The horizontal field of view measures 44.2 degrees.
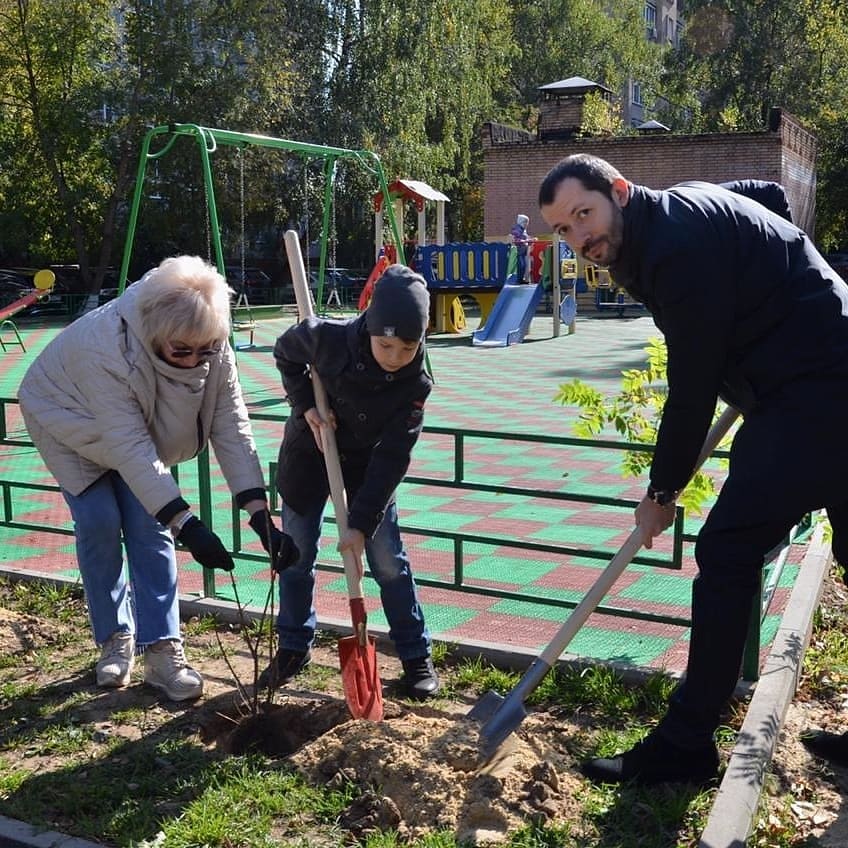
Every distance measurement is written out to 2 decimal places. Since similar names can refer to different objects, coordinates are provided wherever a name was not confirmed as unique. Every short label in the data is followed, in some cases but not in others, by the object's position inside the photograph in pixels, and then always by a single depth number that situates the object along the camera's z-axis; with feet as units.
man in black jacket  7.96
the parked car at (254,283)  94.17
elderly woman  9.86
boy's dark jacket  10.22
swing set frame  28.30
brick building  88.38
